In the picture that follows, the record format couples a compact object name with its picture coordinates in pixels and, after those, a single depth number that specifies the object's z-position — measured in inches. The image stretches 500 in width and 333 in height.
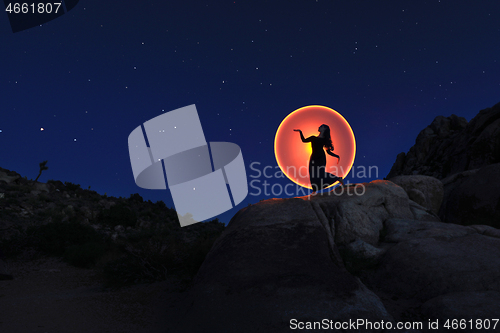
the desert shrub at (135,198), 1407.5
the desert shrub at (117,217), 936.3
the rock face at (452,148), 708.0
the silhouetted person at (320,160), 367.9
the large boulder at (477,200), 398.3
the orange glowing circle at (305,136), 363.6
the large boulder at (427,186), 503.8
